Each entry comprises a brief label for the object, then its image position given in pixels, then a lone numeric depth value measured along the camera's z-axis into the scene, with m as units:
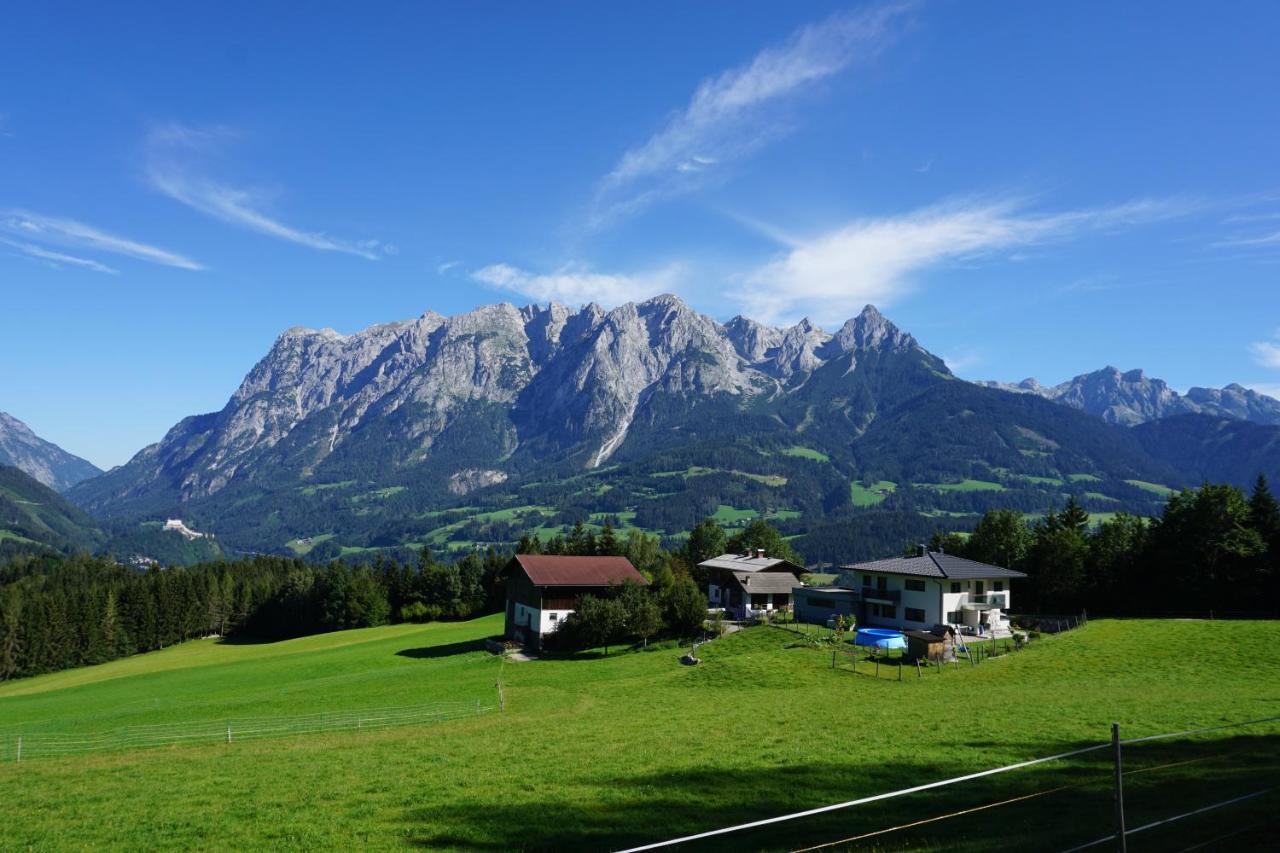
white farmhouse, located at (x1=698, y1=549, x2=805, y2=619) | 80.12
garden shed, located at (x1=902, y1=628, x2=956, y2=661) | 51.62
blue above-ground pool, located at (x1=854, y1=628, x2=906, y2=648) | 54.75
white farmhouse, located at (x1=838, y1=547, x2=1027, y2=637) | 65.62
